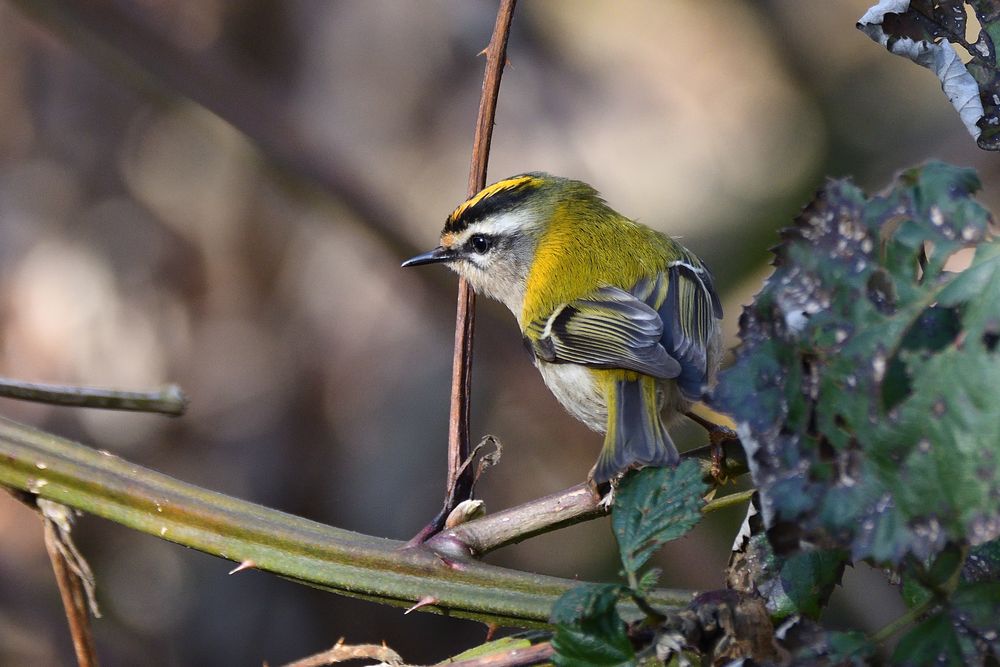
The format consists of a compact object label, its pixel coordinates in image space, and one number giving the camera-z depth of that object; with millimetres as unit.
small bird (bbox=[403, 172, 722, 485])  3164
